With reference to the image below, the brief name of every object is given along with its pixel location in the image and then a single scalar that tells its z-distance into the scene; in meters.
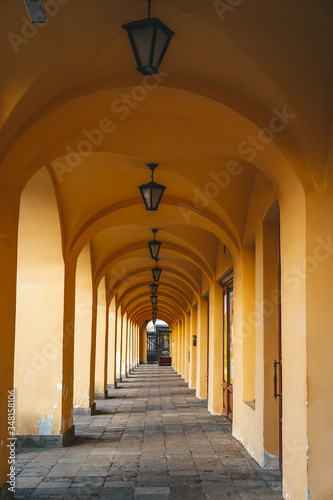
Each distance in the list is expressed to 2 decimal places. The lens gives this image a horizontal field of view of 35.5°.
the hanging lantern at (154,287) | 16.27
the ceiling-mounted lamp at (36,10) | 2.90
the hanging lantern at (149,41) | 3.59
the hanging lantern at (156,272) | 14.26
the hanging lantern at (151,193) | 7.29
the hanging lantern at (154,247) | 10.88
